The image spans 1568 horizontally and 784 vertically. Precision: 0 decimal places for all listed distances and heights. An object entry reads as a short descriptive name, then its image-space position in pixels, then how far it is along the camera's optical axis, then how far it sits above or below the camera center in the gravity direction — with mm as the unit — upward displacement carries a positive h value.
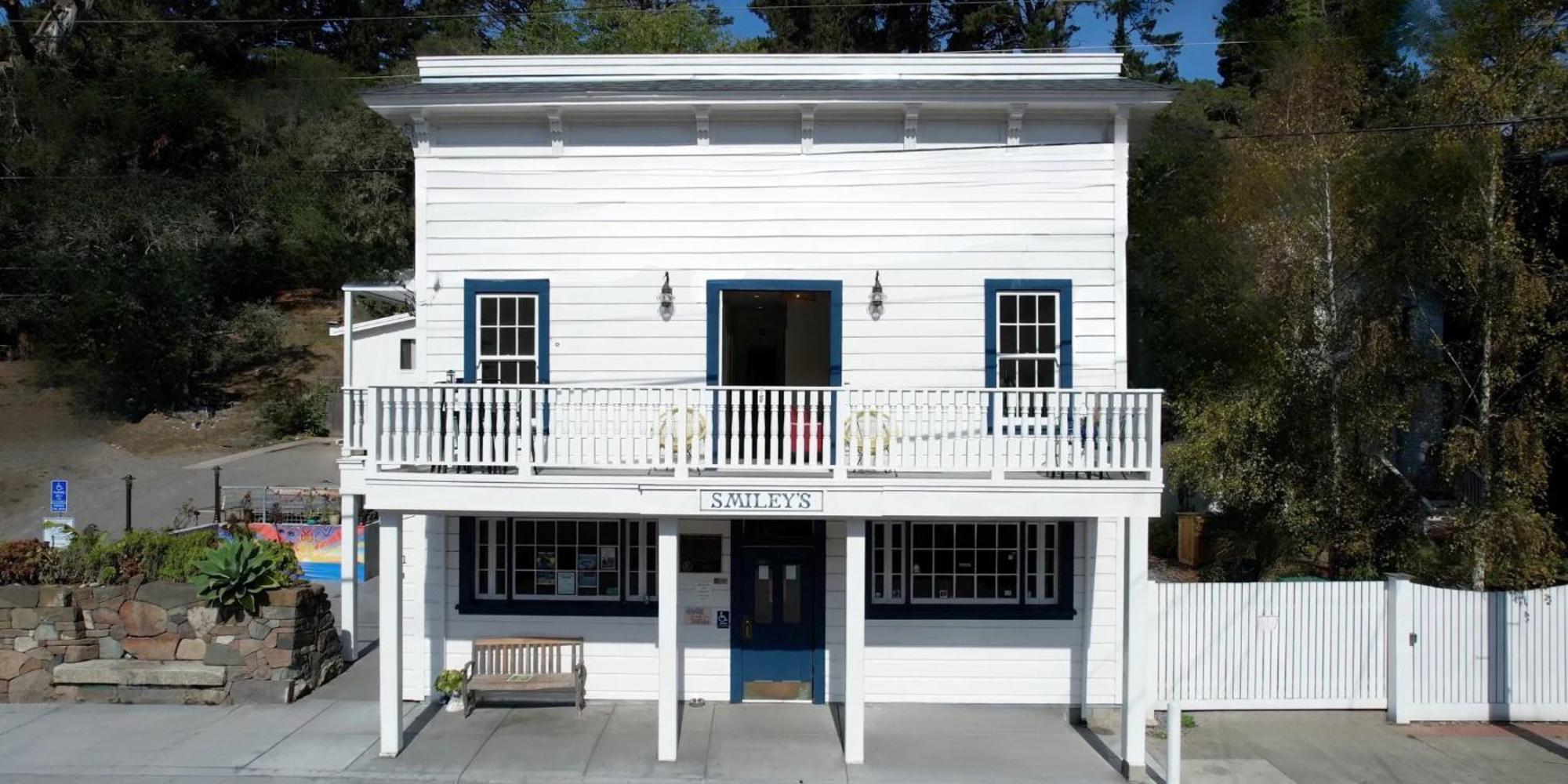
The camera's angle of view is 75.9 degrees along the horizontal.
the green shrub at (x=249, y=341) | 37250 +1767
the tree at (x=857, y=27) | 34344 +12610
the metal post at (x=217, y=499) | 18312 -2054
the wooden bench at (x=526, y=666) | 10633 -3007
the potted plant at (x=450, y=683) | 10617 -3109
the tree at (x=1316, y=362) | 13102 +404
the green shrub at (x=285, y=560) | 11427 -1980
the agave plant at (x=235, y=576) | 10898 -2053
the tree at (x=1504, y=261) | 11352 +1545
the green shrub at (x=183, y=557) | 11359 -1926
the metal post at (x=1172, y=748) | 8828 -3155
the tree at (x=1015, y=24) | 31172 +11731
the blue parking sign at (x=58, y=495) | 15094 -1617
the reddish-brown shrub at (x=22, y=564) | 11492 -2026
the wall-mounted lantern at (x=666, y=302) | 11109 +972
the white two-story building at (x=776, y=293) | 11094 +895
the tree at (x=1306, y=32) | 15336 +7986
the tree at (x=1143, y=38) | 30031 +11125
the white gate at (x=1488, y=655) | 10773 -2827
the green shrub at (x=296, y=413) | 30750 -772
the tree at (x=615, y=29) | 33094 +12656
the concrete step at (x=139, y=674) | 10930 -3124
